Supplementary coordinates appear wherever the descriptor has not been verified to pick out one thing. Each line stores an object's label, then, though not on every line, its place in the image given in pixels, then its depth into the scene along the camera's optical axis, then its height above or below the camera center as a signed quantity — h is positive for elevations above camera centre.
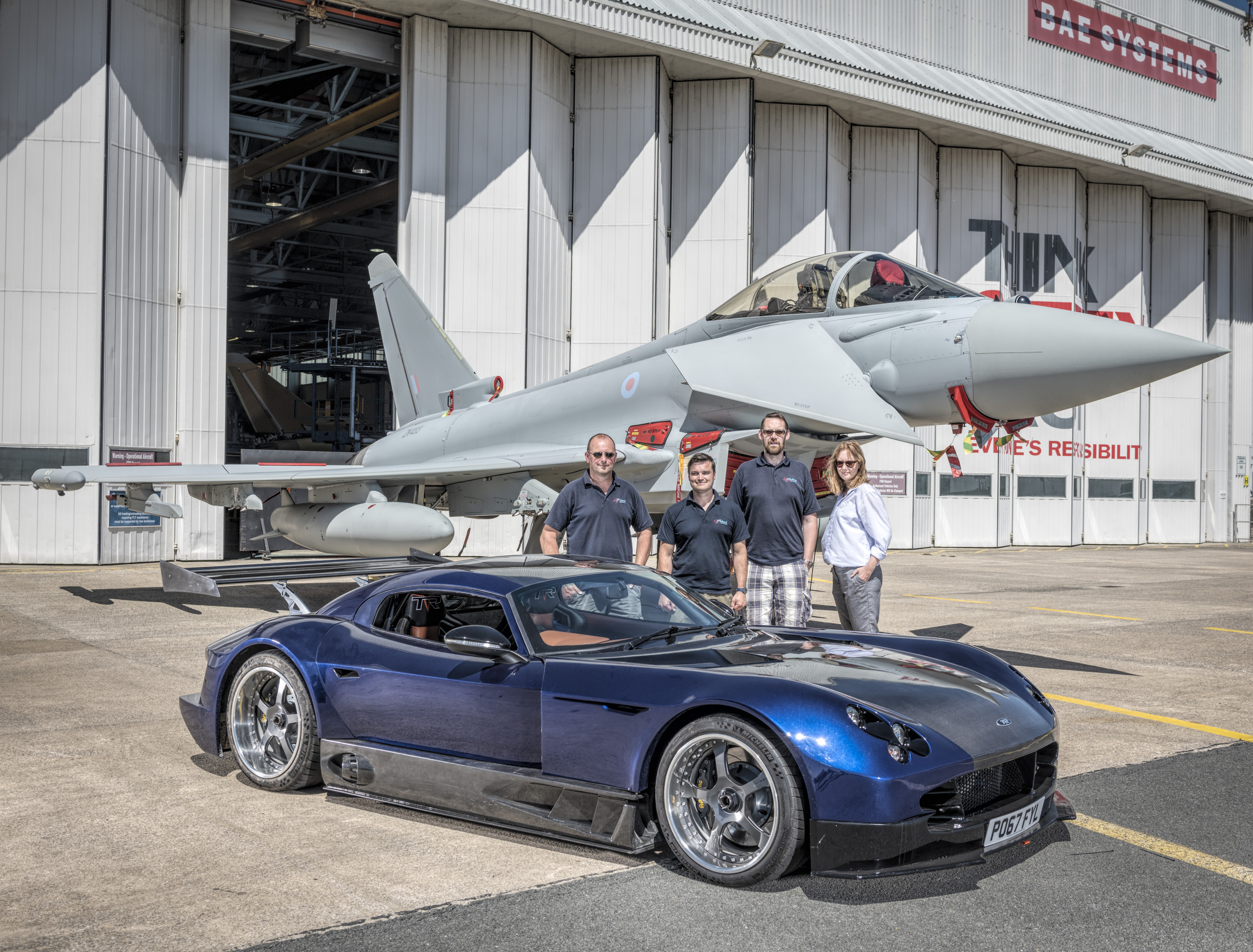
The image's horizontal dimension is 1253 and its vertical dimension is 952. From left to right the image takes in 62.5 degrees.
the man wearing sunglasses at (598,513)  6.99 -0.21
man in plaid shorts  6.96 -0.34
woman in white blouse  7.04 -0.37
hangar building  16.92 +6.67
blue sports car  3.46 -0.92
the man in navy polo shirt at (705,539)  6.76 -0.36
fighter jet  9.05 +0.90
